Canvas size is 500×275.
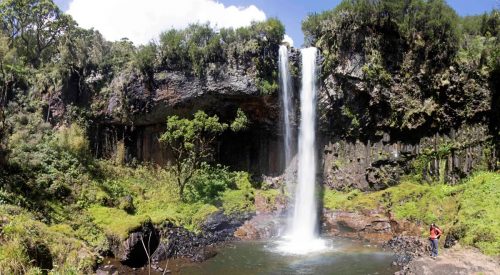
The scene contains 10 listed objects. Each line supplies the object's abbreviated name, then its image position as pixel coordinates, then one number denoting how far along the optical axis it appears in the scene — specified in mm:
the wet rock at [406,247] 18672
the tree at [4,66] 19156
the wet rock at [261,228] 24344
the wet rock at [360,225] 23703
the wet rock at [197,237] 19531
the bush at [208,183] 26875
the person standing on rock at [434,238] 16297
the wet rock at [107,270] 15448
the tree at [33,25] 33188
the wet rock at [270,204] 27344
